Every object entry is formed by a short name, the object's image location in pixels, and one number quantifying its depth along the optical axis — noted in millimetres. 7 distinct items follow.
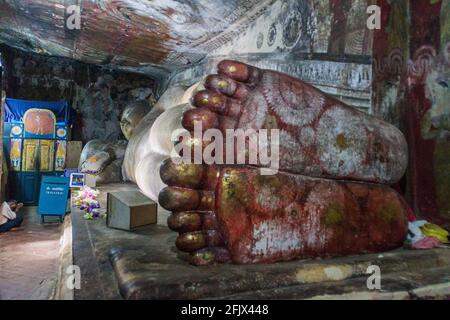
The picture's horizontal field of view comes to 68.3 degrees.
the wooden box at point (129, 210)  1835
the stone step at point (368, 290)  1051
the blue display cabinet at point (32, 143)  6406
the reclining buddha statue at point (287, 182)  1162
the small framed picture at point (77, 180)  3734
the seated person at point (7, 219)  4230
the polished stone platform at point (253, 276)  1027
